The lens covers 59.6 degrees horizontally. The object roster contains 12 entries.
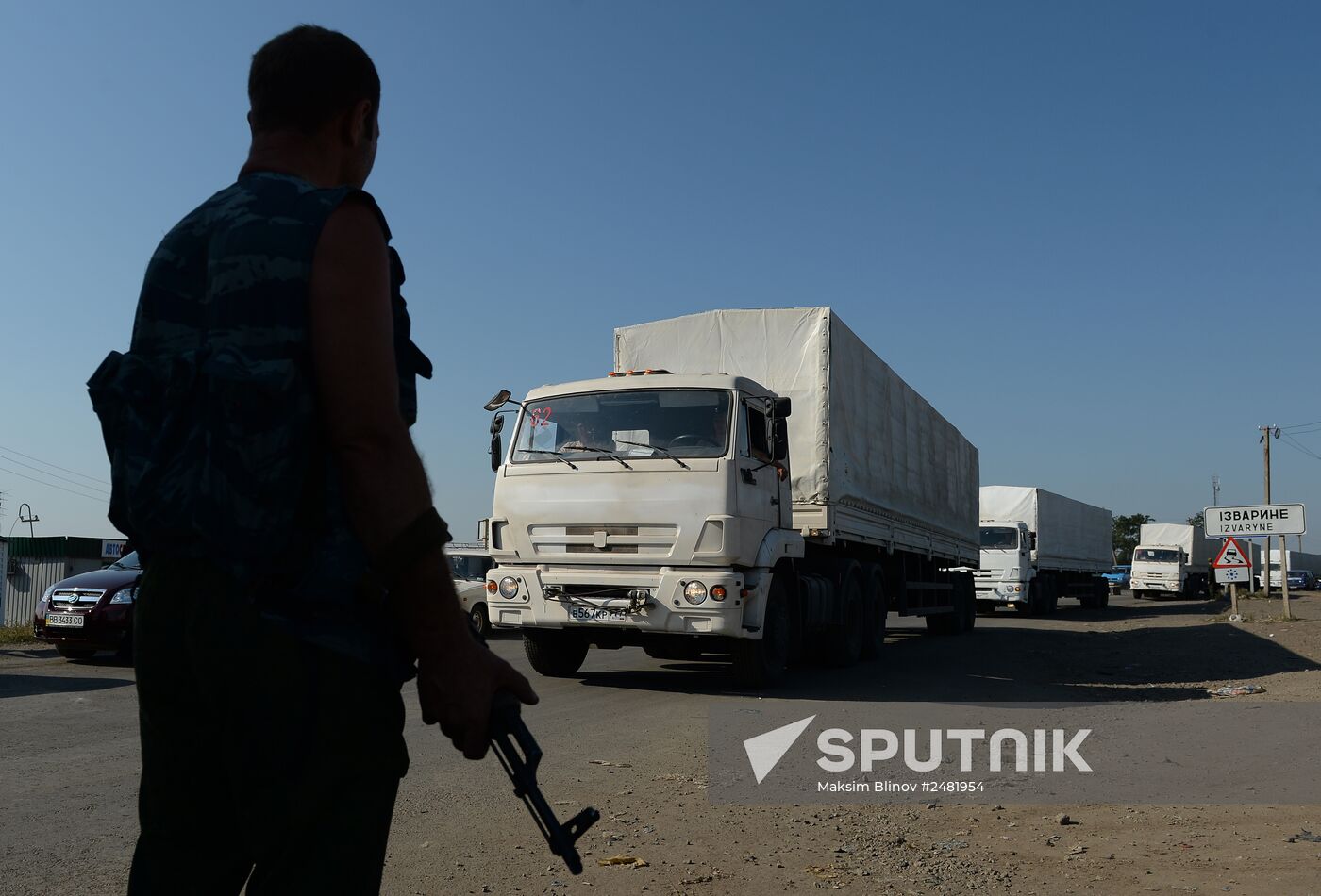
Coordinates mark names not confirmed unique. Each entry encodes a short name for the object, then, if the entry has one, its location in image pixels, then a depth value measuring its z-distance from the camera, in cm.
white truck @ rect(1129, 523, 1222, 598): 4731
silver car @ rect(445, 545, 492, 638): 1958
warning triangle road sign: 2558
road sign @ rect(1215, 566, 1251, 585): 2508
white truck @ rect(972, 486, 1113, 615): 3006
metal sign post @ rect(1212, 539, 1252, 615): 2539
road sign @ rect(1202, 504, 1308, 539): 2764
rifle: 177
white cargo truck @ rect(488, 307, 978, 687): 1037
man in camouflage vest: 161
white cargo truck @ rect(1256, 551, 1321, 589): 7544
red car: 1355
